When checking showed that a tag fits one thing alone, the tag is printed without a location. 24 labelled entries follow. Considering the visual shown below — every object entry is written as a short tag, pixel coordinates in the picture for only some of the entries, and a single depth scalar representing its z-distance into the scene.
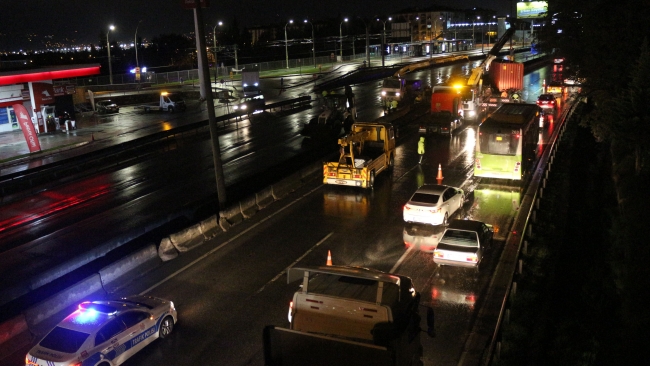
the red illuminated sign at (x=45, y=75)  36.28
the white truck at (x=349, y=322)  7.87
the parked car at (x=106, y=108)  55.28
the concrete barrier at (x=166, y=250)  17.73
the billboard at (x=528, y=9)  96.62
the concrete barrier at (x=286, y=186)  24.45
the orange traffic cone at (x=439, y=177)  26.27
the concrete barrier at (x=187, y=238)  18.33
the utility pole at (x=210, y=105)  19.69
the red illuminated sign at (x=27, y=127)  35.12
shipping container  52.25
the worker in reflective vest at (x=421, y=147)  30.36
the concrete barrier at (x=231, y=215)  20.69
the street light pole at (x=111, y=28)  69.22
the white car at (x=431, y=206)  19.66
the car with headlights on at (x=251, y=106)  50.24
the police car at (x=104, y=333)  10.65
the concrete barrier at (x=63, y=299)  13.59
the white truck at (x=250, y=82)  64.00
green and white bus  25.31
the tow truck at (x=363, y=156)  25.05
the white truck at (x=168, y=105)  55.19
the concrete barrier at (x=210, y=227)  19.62
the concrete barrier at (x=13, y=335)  12.62
